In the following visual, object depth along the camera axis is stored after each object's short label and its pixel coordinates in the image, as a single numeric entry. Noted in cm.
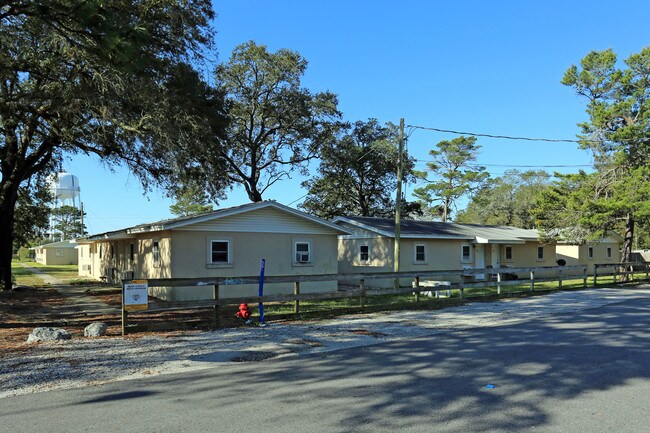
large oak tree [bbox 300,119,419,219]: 3888
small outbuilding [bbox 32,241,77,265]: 6302
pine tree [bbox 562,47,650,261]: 2484
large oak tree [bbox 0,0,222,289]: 852
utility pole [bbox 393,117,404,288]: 2031
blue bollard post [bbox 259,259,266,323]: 1130
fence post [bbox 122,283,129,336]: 985
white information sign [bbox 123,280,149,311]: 991
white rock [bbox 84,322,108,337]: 964
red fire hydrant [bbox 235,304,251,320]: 1148
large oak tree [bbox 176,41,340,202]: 2981
